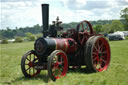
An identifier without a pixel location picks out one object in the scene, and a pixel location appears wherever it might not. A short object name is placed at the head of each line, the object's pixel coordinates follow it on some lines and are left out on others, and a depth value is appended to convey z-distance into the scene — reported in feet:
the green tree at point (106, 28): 341.33
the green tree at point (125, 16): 269.38
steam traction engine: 22.97
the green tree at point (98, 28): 311.68
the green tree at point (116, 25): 338.23
